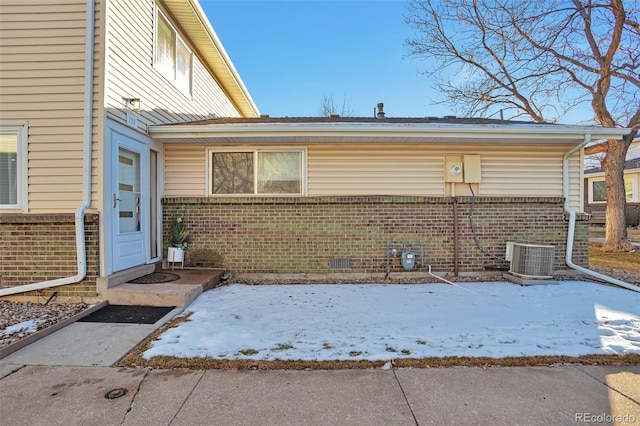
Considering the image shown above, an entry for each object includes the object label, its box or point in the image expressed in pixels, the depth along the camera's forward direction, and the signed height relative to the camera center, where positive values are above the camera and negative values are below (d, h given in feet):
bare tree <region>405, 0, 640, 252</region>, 29.78 +14.22
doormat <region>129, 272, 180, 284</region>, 16.08 -3.34
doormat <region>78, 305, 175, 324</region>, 12.58 -4.08
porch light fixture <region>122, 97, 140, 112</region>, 16.03 +5.53
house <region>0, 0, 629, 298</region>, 17.83 +1.85
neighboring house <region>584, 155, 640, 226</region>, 54.39 +3.85
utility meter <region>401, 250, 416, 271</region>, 19.67 -2.76
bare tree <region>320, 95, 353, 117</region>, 75.82 +25.03
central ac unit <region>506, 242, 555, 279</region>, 18.54 -2.71
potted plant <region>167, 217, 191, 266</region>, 19.03 -1.66
